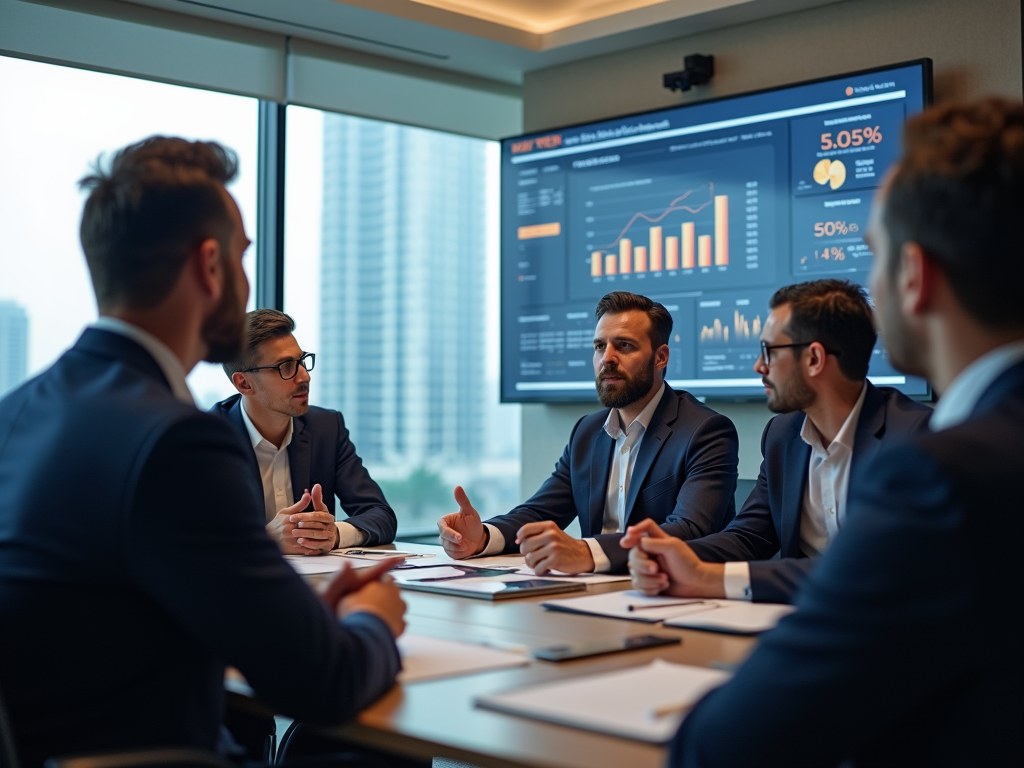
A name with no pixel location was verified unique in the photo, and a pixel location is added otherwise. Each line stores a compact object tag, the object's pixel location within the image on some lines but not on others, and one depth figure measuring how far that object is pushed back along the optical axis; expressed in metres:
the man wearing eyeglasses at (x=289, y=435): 3.49
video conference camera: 5.00
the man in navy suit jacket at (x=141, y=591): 1.37
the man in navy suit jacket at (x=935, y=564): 1.04
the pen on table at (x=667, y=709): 1.32
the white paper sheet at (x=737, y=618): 1.91
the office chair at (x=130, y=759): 1.19
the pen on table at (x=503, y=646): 1.76
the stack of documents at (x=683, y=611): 1.94
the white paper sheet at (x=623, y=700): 1.29
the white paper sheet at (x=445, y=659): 1.63
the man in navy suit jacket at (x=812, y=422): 2.71
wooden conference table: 1.24
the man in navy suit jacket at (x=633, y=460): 3.12
